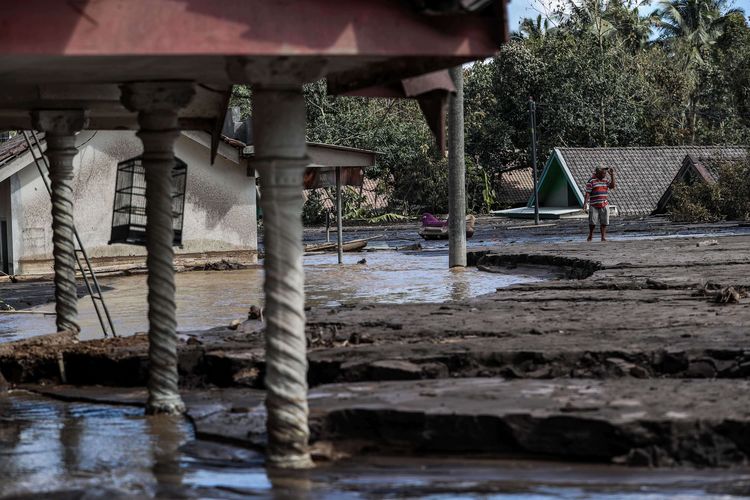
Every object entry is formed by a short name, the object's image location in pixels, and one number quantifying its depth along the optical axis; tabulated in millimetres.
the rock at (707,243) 22297
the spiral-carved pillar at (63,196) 10531
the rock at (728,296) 12211
